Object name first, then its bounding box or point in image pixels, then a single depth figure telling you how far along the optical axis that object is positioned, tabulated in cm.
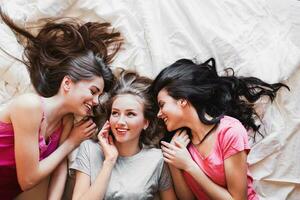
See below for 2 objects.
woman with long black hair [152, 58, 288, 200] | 147
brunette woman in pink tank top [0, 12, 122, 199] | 145
